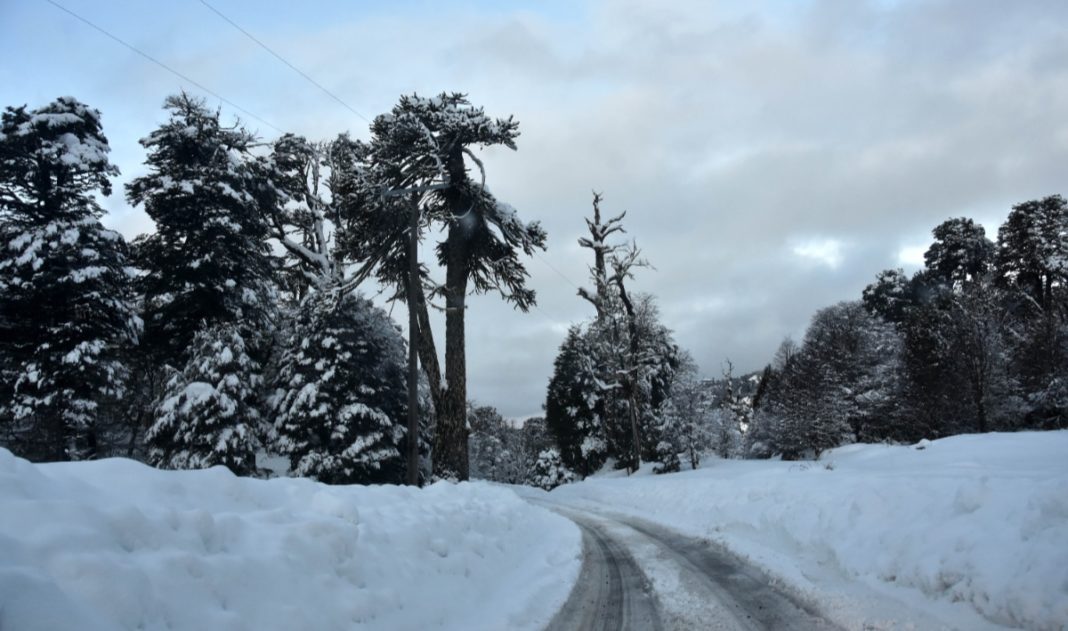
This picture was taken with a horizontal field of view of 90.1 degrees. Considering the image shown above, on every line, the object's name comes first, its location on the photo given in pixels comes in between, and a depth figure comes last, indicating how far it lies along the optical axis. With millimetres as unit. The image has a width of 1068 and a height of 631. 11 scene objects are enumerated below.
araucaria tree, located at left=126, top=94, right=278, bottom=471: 20938
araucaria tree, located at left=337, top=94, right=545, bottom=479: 17766
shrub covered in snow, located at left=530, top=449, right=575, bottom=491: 43438
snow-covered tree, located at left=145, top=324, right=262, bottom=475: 18422
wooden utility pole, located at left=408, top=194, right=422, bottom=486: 17109
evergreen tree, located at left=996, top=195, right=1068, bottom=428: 25594
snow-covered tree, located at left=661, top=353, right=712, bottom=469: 34594
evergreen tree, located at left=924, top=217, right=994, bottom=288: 49719
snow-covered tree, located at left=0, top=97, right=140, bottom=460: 16203
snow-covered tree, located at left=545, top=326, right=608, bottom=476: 45531
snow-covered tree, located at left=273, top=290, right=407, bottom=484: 23031
